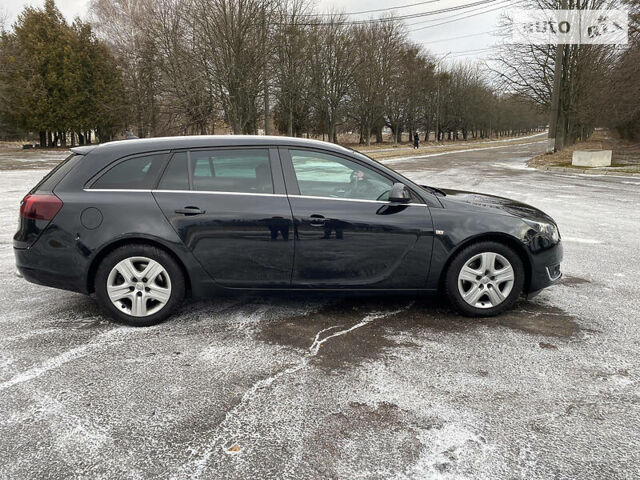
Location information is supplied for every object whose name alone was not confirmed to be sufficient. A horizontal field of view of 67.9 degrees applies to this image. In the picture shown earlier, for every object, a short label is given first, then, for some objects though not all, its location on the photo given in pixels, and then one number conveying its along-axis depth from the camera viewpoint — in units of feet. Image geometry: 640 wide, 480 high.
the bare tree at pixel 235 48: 82.53
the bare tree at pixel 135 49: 113.91
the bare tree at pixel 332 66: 144.05
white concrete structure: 68.64
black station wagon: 12.69
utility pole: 80.28
